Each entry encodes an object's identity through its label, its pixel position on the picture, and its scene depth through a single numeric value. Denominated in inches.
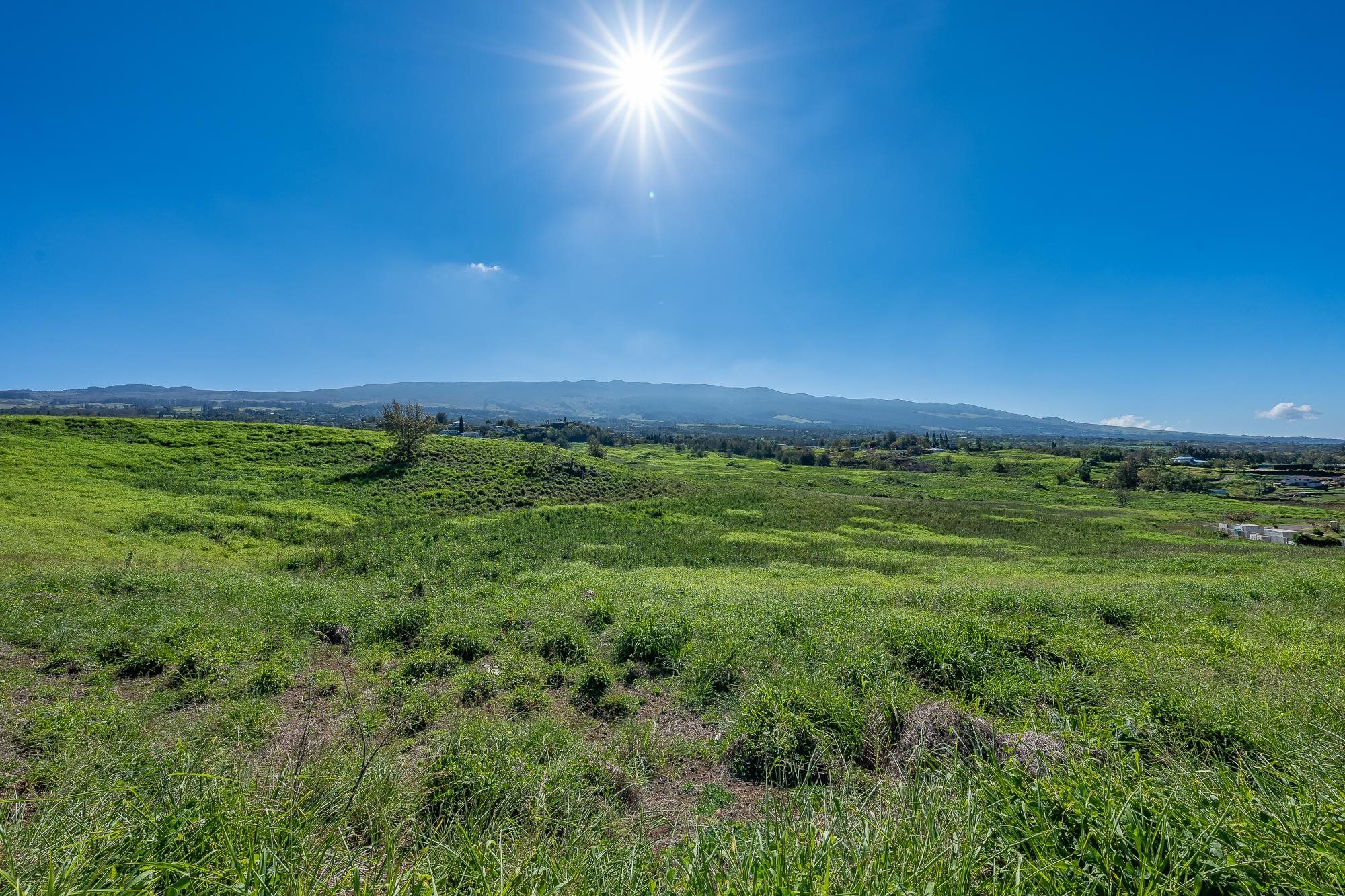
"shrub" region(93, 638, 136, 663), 237.6
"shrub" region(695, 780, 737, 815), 143.0
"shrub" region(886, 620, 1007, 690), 213.2
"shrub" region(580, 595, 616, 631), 317.7
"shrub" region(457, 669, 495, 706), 214.8
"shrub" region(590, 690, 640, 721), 210.8
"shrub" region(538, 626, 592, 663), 263.9
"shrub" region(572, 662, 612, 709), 223.3
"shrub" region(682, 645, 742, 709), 218.4
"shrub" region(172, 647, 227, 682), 222.5
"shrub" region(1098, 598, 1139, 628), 309.1
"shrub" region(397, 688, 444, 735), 186.4
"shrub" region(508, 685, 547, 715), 212.7
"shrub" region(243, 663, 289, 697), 216.2
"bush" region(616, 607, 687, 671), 261.0
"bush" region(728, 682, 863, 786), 159.9
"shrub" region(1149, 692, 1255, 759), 142.1
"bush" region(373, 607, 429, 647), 288.8
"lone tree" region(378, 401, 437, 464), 1609.3
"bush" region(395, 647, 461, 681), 240.1
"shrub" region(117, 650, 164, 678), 226.7
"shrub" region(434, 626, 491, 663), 264.8
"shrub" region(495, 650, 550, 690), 231.1
